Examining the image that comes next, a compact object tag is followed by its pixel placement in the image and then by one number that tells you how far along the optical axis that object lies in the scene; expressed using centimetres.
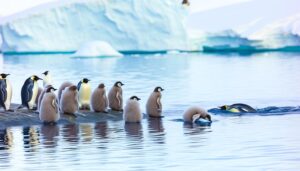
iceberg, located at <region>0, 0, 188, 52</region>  6369
